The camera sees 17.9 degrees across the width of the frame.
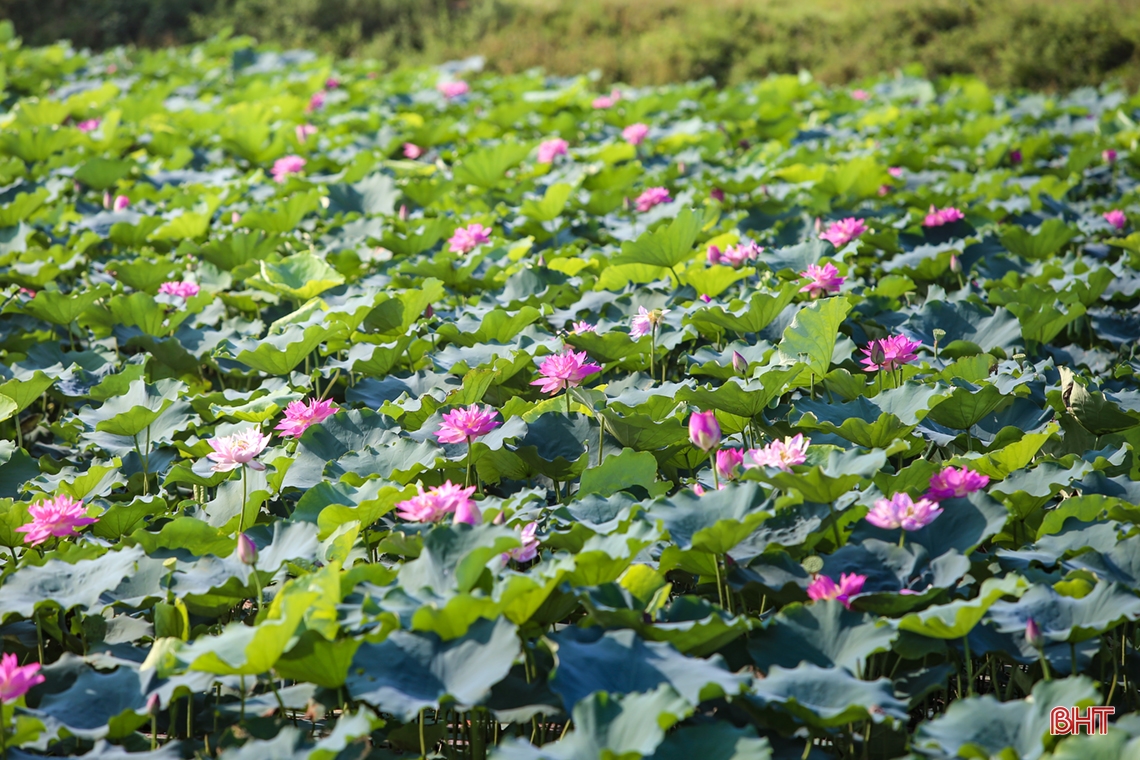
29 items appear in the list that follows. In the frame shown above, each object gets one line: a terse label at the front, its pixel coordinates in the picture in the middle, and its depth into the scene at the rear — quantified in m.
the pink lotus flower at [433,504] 9.30
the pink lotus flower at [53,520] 9.46
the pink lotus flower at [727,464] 9.44
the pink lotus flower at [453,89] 25.65
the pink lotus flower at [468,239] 12.13
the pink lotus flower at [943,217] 12.53
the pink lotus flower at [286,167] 16.48
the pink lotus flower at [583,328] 10.67
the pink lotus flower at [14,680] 8.86
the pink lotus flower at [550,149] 17.13
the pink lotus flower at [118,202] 14.58
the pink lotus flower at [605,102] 23.69
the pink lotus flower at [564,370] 9.86
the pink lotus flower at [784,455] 9.39
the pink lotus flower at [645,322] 10.35
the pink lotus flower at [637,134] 18.35
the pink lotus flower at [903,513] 9.16
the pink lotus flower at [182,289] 11.54
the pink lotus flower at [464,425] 9.64
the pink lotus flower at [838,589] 9.07
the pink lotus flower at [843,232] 11.51
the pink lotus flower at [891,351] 9.97
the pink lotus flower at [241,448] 9.60
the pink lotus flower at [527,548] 9.25
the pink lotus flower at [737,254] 11.26
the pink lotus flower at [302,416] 10.00
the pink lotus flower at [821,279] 10.76
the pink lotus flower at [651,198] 14.38
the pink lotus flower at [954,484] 9.32
